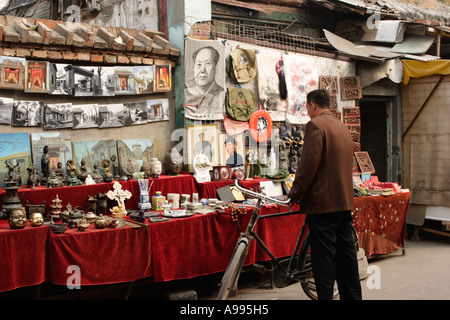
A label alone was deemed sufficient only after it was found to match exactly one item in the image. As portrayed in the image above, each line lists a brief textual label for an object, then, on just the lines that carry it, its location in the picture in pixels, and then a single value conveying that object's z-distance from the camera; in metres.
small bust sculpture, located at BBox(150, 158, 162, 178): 6.25
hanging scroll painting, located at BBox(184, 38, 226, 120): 6.88
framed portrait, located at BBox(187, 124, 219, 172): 6.87
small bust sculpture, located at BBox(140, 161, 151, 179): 6.29
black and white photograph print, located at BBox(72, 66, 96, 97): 5.98
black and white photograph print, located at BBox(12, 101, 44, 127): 5.63
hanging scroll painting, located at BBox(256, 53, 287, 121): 7.68
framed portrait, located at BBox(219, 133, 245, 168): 7.25
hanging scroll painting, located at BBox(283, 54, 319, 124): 8.09
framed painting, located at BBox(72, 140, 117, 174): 6.02
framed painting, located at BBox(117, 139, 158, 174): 6.38
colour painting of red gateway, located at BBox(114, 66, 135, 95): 6.32
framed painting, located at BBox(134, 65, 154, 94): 6.50
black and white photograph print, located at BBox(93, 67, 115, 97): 6.14
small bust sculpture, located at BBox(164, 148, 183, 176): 6.53
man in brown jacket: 4.48
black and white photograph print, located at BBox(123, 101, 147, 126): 6.52
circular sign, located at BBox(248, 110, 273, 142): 7.62
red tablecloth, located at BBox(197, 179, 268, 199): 6.67
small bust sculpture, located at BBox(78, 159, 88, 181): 5.73
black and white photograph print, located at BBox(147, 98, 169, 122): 6.77
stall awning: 9.09
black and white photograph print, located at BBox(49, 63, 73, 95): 5.80
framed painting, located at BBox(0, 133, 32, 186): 5.45
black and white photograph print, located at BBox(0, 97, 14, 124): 5.52
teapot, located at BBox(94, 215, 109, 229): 5.05
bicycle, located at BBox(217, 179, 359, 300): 4.85
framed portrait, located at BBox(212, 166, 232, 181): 6.92
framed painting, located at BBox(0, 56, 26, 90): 5.41
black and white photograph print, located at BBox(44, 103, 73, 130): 5.86
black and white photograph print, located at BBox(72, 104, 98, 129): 6.08
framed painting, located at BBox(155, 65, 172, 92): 6.69
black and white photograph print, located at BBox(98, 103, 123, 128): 6.29
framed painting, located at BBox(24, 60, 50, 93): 5.60
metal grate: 8.09
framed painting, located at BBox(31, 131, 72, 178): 5.71
